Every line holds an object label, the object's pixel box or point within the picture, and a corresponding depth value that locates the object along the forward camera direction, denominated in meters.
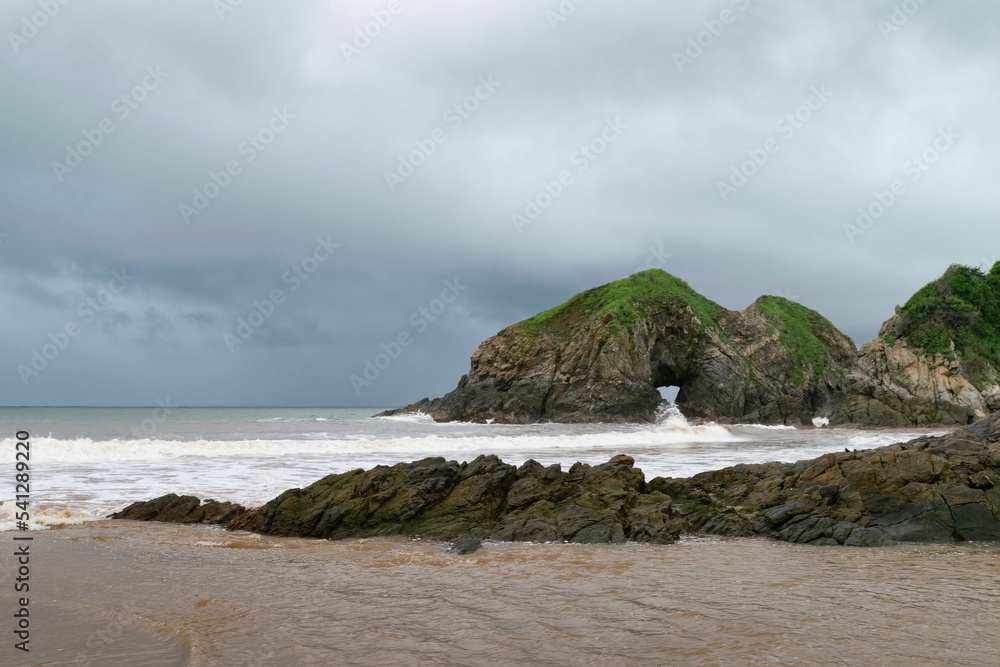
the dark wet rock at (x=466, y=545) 9.64
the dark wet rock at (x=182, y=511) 12.01
